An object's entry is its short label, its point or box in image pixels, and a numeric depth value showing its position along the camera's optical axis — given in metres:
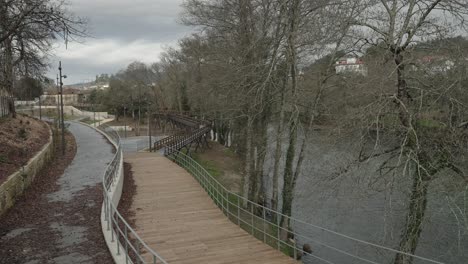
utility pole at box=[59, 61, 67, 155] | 24.09
